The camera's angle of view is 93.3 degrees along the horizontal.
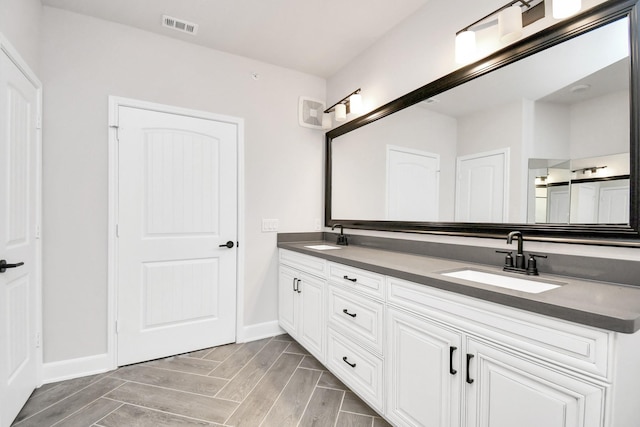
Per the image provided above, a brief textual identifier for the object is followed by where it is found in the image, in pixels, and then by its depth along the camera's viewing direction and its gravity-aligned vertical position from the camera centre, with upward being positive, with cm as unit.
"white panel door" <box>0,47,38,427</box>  159 -20
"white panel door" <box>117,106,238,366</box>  238 -24
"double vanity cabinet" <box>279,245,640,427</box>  91 -59
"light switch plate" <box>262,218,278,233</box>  294 -18
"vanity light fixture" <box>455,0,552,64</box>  149 +98
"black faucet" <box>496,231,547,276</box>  144 -25
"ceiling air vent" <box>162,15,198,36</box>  229 +141
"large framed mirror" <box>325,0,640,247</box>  126 +38
